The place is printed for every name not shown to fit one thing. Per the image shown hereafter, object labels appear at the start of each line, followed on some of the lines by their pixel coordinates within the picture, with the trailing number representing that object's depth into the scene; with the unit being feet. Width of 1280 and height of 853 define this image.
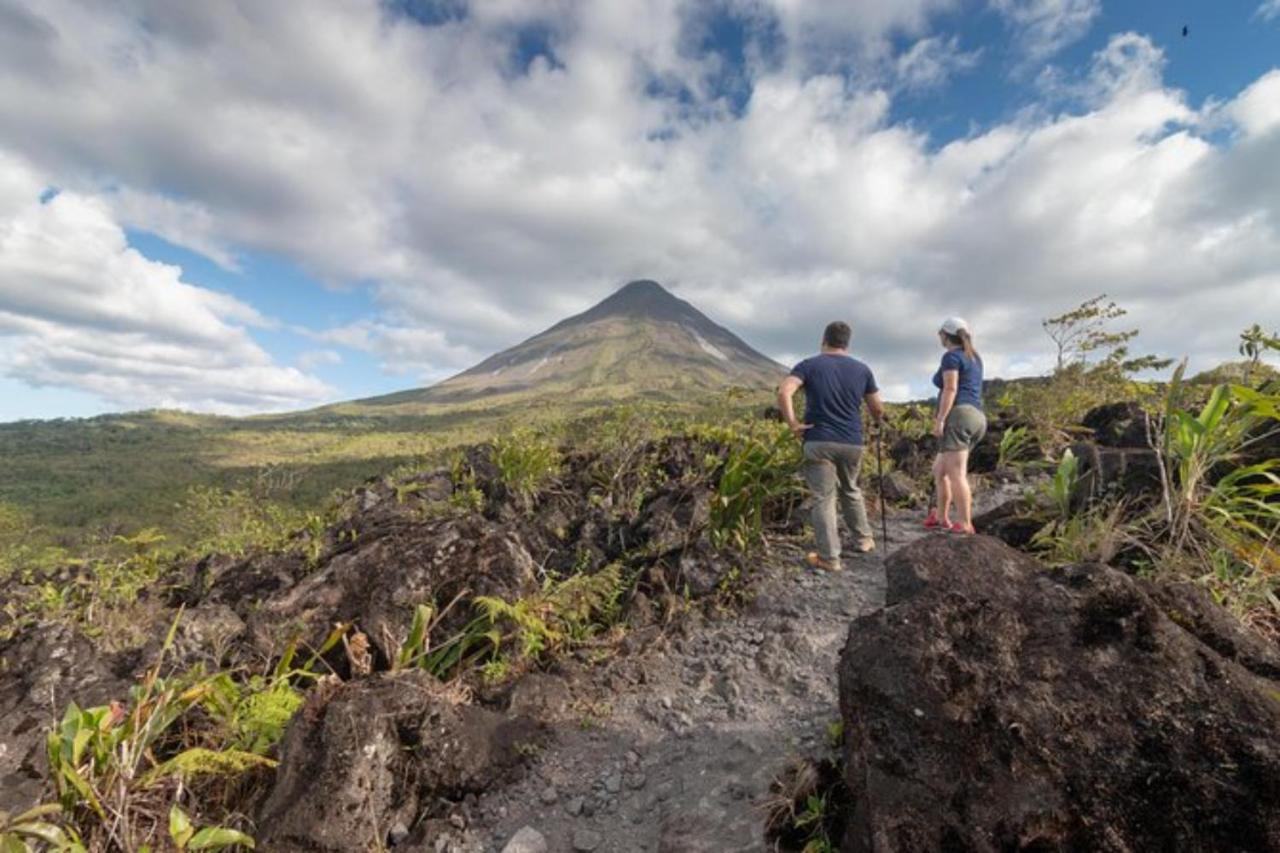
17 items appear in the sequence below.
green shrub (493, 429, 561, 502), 24.97
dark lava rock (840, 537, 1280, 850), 6.29
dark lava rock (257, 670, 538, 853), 9.80
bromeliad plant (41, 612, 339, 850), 9.09
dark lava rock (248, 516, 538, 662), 15.24
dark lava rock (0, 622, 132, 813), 10.91
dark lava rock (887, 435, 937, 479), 27.99
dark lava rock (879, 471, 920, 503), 25.02
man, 18.03
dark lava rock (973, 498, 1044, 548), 17.22
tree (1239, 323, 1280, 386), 13.53
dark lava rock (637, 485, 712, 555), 19.02
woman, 19.75
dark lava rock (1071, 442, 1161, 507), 15.49
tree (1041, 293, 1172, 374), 32.76
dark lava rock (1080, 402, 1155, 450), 23.91
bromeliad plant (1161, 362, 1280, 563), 12.53
